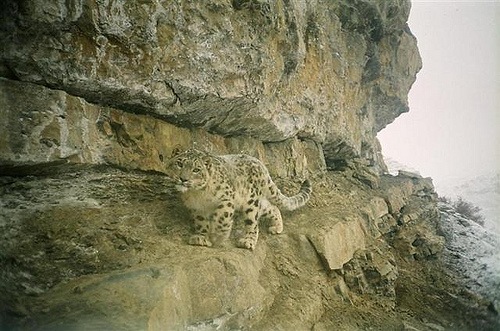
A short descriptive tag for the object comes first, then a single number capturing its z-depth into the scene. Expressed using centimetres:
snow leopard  424
